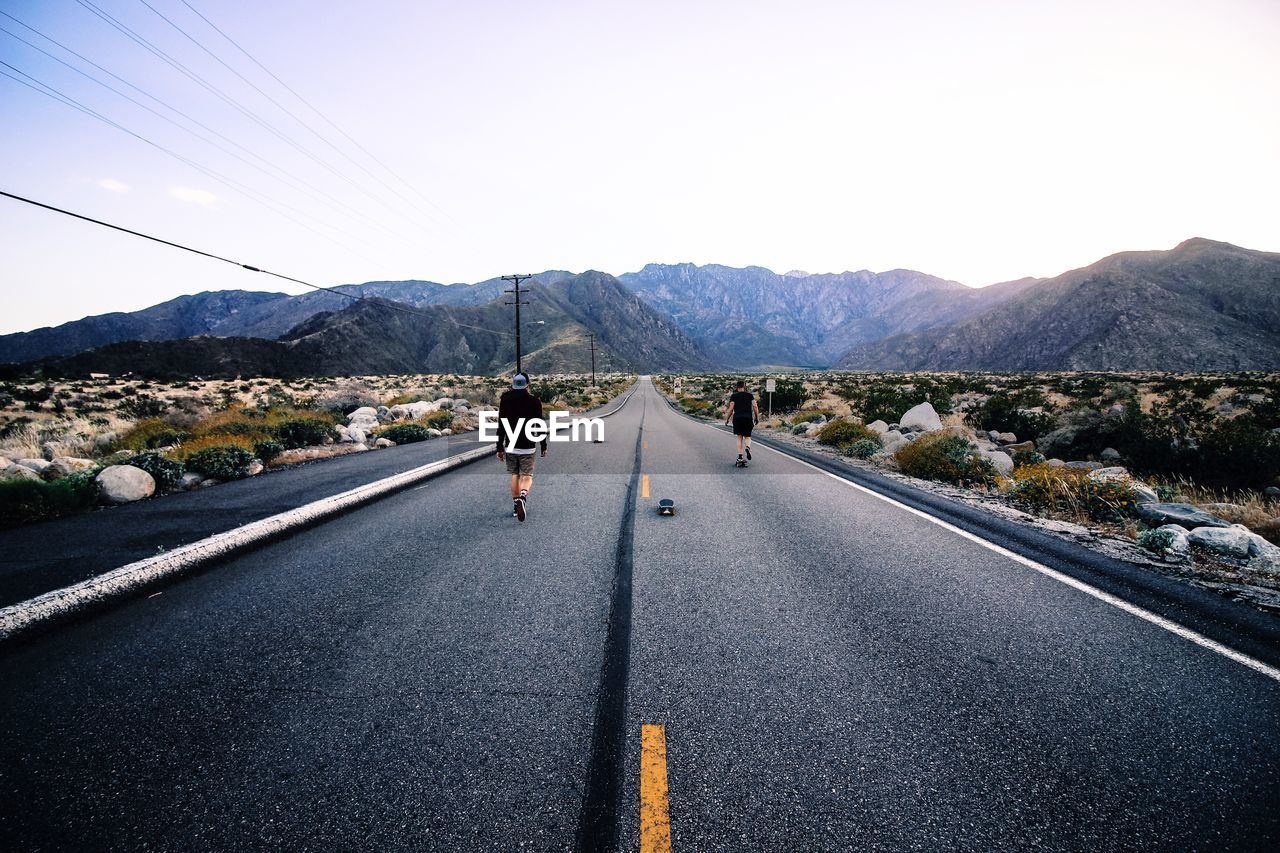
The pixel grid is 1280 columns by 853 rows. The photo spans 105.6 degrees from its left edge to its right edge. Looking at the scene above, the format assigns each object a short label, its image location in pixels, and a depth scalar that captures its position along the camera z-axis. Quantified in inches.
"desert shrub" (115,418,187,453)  440.1
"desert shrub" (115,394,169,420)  741.3
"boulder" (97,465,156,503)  289.9
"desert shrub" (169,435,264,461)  366.6
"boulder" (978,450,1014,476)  387.7
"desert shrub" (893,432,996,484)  373.7
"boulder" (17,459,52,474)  336.8
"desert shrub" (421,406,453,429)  718.1
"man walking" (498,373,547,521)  277.6
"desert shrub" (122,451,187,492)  320.8
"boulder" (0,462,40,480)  303.0
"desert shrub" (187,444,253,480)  354.3
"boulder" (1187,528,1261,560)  200.5
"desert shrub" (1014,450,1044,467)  447.2
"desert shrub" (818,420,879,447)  566.6
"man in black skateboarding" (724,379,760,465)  463.8
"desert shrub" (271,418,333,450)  512.3
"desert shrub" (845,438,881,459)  491.8
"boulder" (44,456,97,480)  325.7
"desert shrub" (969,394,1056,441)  588.1
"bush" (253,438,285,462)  422.6
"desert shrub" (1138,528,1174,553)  212.2
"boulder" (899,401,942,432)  628.5
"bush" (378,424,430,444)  585.9
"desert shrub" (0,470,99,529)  247.1
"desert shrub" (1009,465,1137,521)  265.6
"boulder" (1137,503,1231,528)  232.4
